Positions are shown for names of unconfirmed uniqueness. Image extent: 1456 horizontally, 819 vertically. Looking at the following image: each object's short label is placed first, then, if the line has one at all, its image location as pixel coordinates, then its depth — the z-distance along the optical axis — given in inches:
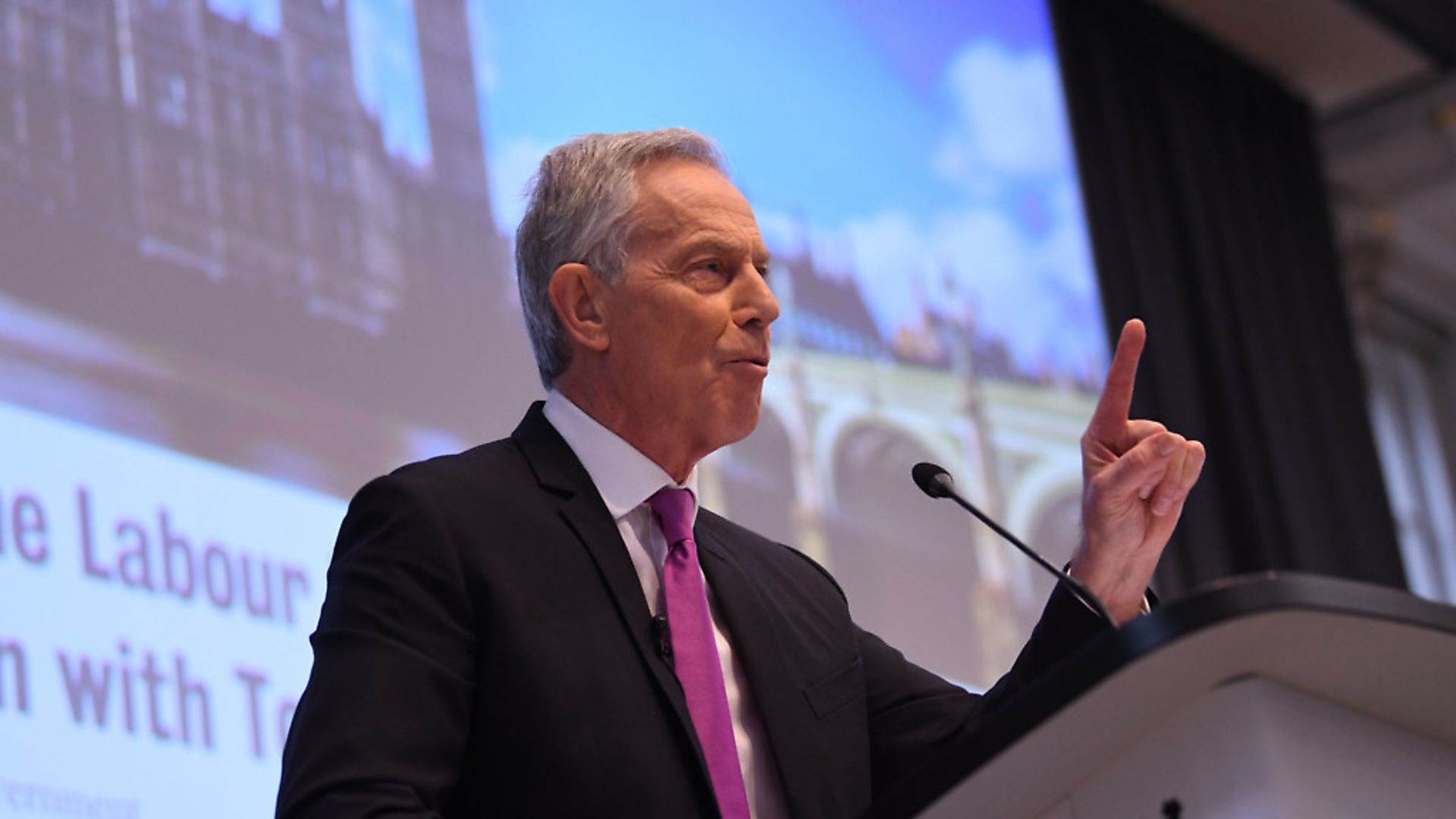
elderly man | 139.5
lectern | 130.9
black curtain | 282.6
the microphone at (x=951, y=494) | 141.2
